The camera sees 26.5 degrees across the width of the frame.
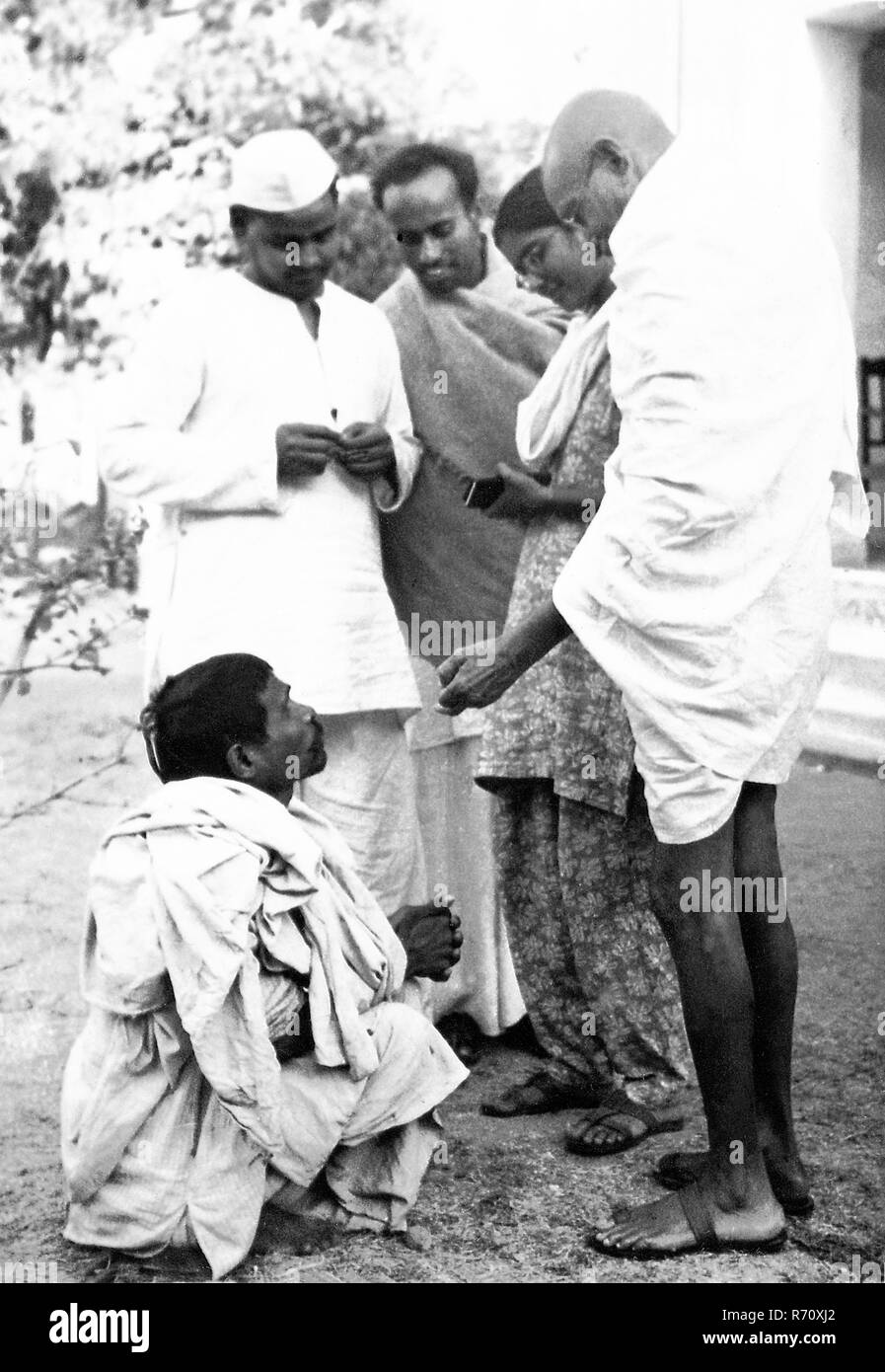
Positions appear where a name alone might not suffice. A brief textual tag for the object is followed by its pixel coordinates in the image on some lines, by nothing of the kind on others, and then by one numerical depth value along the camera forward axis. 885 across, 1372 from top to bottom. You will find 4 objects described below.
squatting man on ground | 3.27
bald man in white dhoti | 3.30
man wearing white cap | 3.98
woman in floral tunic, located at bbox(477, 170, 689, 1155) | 3.96
